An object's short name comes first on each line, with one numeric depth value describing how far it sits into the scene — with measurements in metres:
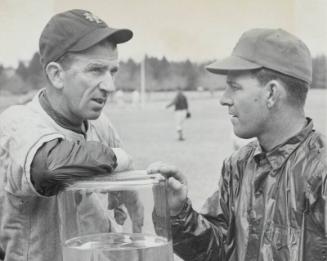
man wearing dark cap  2.06
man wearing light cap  2.19
